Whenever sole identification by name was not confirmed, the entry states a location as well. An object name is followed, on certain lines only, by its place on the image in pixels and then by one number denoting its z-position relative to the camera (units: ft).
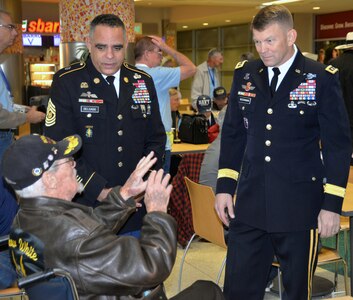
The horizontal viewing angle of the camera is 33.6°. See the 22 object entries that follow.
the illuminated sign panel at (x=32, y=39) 52.13
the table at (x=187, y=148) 17.85
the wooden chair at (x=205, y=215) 11.75
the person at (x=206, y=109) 21.39
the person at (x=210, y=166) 14.06
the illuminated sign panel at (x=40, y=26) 52.37
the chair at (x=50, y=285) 5.73
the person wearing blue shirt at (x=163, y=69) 14.39
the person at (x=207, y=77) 29.07
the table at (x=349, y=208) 9.96
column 17.10
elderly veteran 5.92
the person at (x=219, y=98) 23.81
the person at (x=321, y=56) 44.84
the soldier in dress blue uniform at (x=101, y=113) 9.33
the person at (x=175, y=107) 21.38
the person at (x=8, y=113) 13.37
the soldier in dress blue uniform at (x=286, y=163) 8.30
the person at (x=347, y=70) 17.83
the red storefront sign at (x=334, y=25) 53.65
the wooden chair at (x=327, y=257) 11.39
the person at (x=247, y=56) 26.76
